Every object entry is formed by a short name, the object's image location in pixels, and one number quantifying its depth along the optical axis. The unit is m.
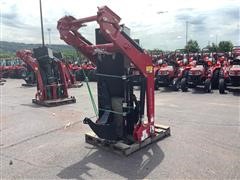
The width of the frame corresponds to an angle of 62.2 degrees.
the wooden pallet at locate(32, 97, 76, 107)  6.43
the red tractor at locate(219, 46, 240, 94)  6.70
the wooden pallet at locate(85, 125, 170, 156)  3.19
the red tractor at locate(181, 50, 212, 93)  7.24
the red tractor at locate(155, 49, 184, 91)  7.85
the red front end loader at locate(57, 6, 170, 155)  3.25
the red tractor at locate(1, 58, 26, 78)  15.43
